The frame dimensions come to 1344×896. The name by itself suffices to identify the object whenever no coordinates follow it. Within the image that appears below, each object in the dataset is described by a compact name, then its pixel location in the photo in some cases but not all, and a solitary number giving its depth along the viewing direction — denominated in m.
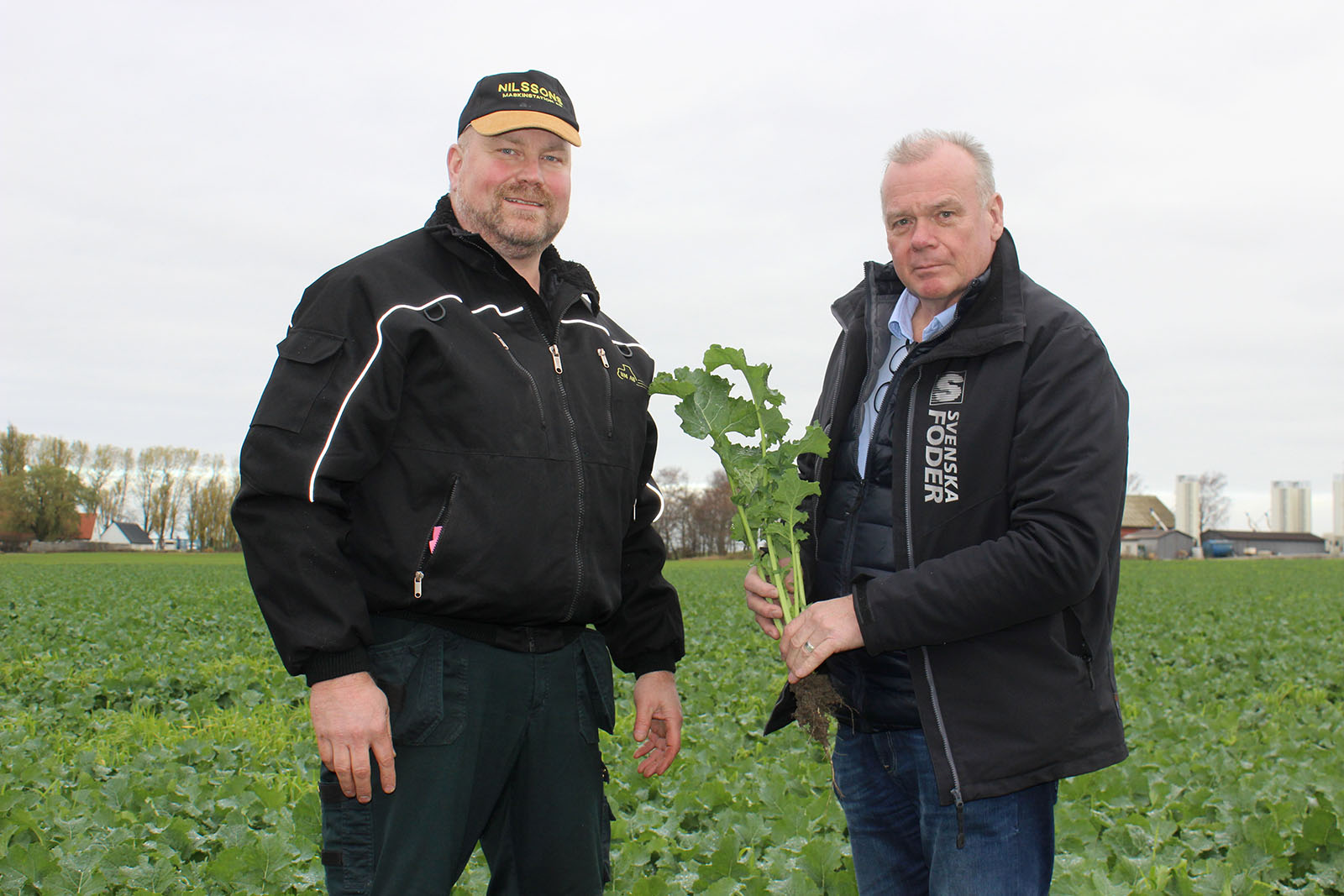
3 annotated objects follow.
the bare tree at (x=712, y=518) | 71.00
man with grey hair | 2.20
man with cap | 2.27
